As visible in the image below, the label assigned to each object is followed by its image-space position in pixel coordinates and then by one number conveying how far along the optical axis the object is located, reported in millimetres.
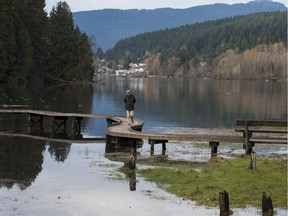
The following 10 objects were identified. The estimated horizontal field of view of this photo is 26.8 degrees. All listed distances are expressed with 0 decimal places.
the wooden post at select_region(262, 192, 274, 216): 17984
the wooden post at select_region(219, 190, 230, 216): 18156
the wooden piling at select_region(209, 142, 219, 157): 32344
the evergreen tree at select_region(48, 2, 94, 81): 131200
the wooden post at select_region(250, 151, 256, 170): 25500
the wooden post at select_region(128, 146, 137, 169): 27203
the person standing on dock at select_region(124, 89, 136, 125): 38703
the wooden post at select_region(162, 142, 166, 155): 34084
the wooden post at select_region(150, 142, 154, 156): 33238
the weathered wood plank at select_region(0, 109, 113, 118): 45475
